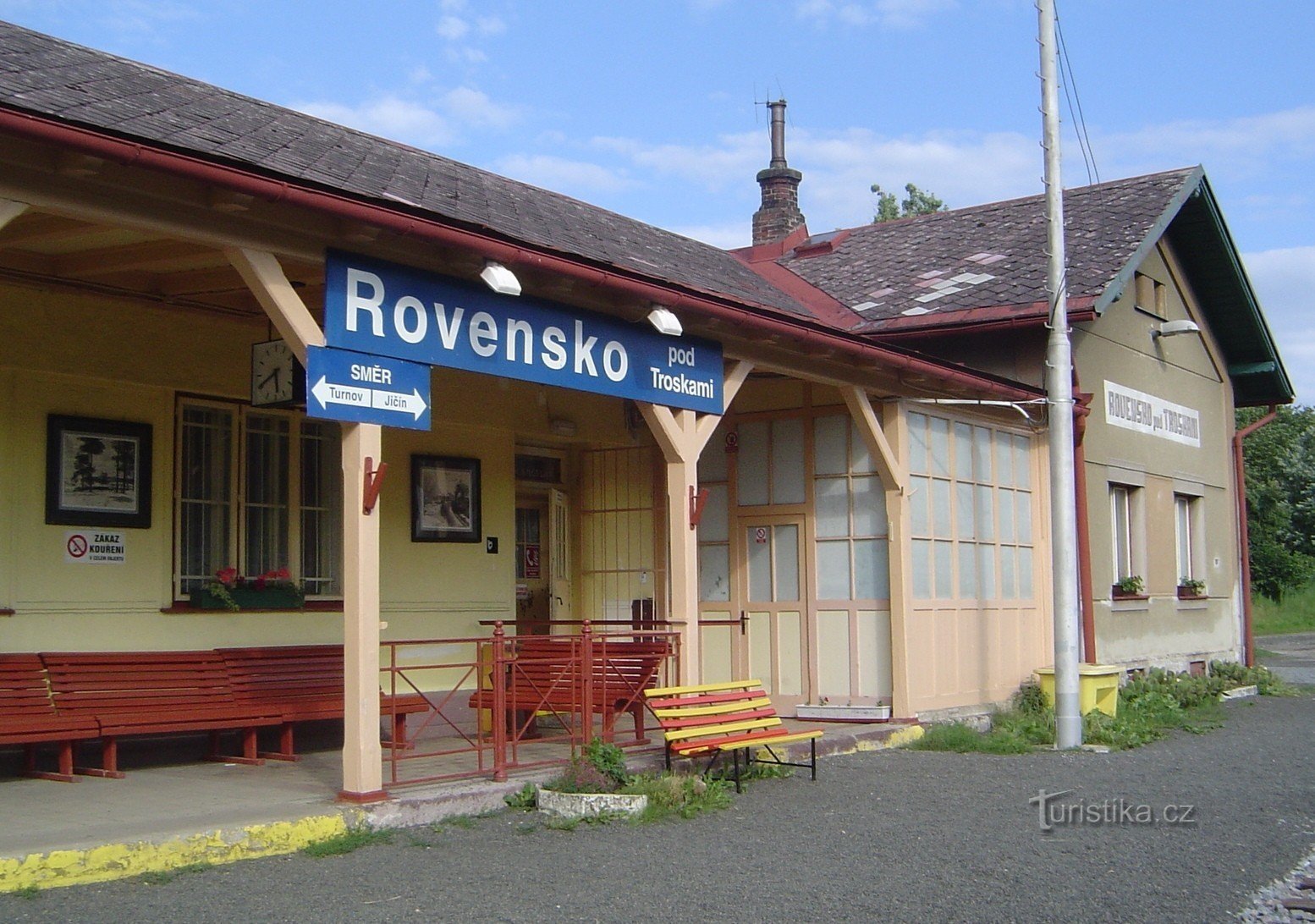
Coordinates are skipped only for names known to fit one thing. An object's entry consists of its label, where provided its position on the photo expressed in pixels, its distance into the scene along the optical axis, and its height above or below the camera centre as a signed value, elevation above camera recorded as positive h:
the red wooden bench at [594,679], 9.00 -0.74
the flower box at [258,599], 9.55 -0.16
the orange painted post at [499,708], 8.00 -0.76
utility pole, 11.34 +1.12
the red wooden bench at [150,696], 8.41 -0.74
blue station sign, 7.57 +1.42
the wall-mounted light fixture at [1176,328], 16.64 +2.86
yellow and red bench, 8.69 -0.95
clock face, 9.22 +1.32
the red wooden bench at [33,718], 7.95 -0.80
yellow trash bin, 12.74 -1.10
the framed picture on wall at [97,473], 8.84 +0.68
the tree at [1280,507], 38.00 +1.65
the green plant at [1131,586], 16.22 -0.21
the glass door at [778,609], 12.45 -0.34
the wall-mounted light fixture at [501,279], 7.85 +1.64
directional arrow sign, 7.18 +0.98
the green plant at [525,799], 8.00 -1.28
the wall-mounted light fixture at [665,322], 9.18 +1.63
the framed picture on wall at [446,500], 11.12 +0.59
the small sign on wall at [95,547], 8.92 +0.19
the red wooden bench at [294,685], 9.42 -0.74
